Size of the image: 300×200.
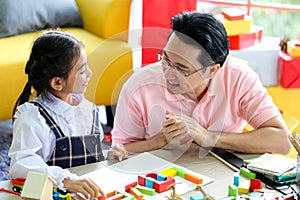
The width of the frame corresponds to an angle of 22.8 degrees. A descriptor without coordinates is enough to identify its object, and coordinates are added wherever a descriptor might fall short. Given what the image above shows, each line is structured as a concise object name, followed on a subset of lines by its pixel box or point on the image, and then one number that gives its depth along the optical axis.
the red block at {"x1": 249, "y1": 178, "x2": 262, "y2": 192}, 1.79
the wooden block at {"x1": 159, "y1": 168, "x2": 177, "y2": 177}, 1.85
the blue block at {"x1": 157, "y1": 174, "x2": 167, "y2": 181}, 1.81
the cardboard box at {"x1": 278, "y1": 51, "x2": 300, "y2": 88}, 3.06
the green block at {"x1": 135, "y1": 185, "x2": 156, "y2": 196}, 1.76
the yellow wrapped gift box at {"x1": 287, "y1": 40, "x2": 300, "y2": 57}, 3.06
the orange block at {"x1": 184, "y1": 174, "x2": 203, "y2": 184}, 1.82
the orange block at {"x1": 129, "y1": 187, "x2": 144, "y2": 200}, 1.74
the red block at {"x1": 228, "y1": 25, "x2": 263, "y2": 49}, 3.12
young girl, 1.92
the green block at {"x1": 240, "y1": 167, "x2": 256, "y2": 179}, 1.86
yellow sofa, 3.12
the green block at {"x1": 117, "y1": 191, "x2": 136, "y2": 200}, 1.73
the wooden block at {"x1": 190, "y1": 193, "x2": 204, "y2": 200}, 1.67
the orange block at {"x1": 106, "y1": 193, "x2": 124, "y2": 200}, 1.73
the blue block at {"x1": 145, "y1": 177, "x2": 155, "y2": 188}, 1.79
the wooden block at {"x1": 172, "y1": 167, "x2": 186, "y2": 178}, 1.85
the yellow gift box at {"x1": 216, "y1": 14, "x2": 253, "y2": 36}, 3.10
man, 2.00
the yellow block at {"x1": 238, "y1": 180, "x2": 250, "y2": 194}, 1.77
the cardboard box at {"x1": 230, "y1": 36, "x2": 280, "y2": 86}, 3.10
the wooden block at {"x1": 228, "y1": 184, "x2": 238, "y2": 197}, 1.74
